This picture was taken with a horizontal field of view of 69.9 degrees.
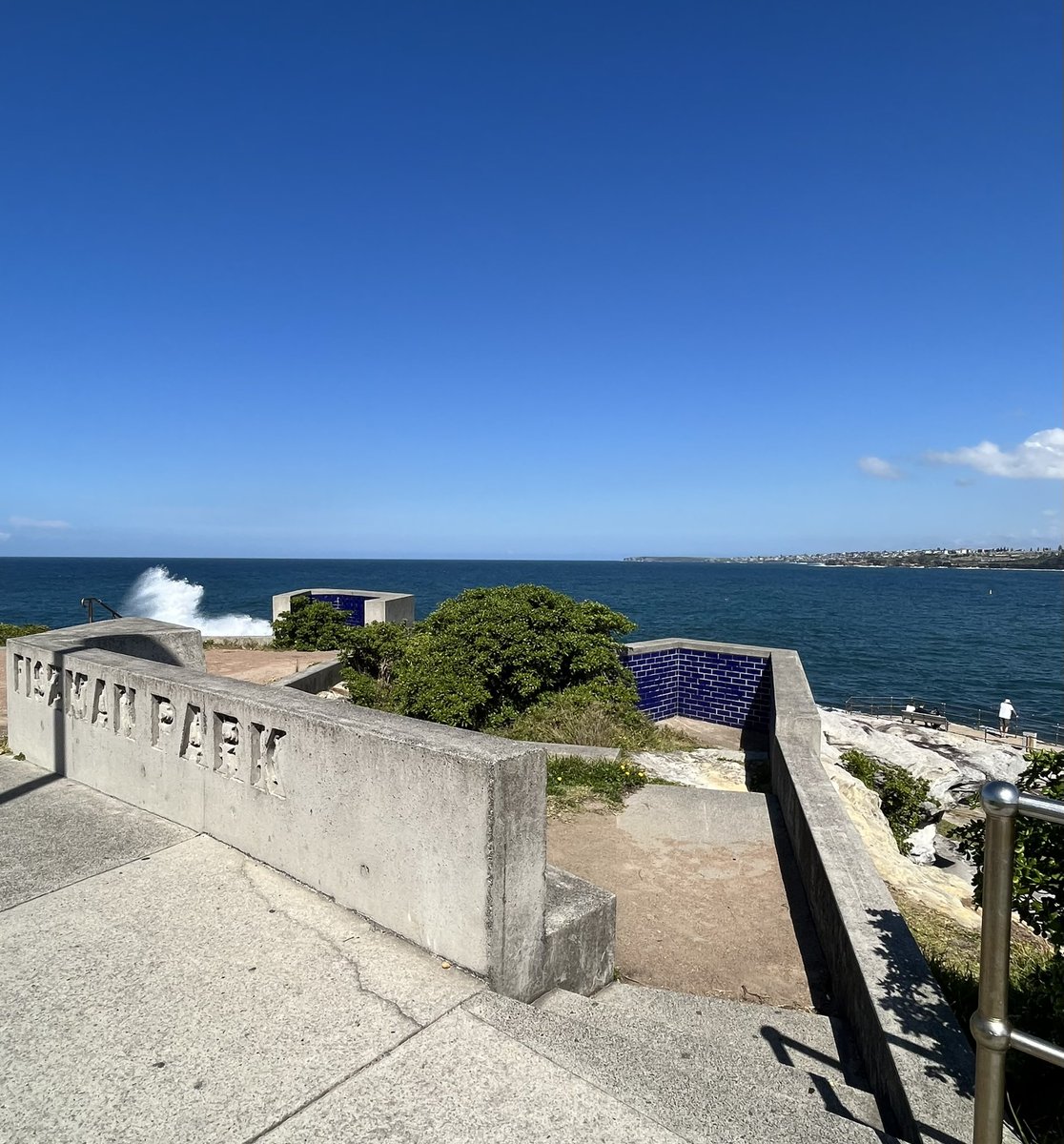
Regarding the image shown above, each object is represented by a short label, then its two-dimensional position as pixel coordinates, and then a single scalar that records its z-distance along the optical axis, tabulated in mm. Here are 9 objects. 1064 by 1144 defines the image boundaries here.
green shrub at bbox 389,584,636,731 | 9523
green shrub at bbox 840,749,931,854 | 9594
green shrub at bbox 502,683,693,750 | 9148
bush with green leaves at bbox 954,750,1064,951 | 2498
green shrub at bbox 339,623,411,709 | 12702
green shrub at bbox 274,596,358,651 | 16969
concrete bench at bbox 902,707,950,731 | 21328
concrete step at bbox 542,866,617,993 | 3354
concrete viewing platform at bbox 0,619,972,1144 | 2344
